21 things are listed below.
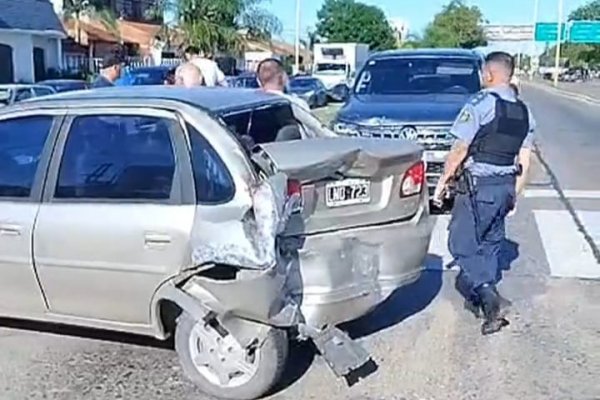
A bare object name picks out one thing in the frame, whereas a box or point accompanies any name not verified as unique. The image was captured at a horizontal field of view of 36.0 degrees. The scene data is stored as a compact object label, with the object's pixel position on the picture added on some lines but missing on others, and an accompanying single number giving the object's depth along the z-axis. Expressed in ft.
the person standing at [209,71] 33.94
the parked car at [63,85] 64.26
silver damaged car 15.64
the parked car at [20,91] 59.90
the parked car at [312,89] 115.05
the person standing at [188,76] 28.71
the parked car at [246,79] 87.44
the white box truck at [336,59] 181.88
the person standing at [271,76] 26.32
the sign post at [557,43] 234.79
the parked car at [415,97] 34.32
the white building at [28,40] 129.08
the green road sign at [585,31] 232.53
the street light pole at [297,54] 206.36
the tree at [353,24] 301.84
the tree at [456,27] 255.91
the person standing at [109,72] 33.38
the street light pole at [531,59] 336.20
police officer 19.58
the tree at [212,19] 129.08
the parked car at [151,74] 68.14
